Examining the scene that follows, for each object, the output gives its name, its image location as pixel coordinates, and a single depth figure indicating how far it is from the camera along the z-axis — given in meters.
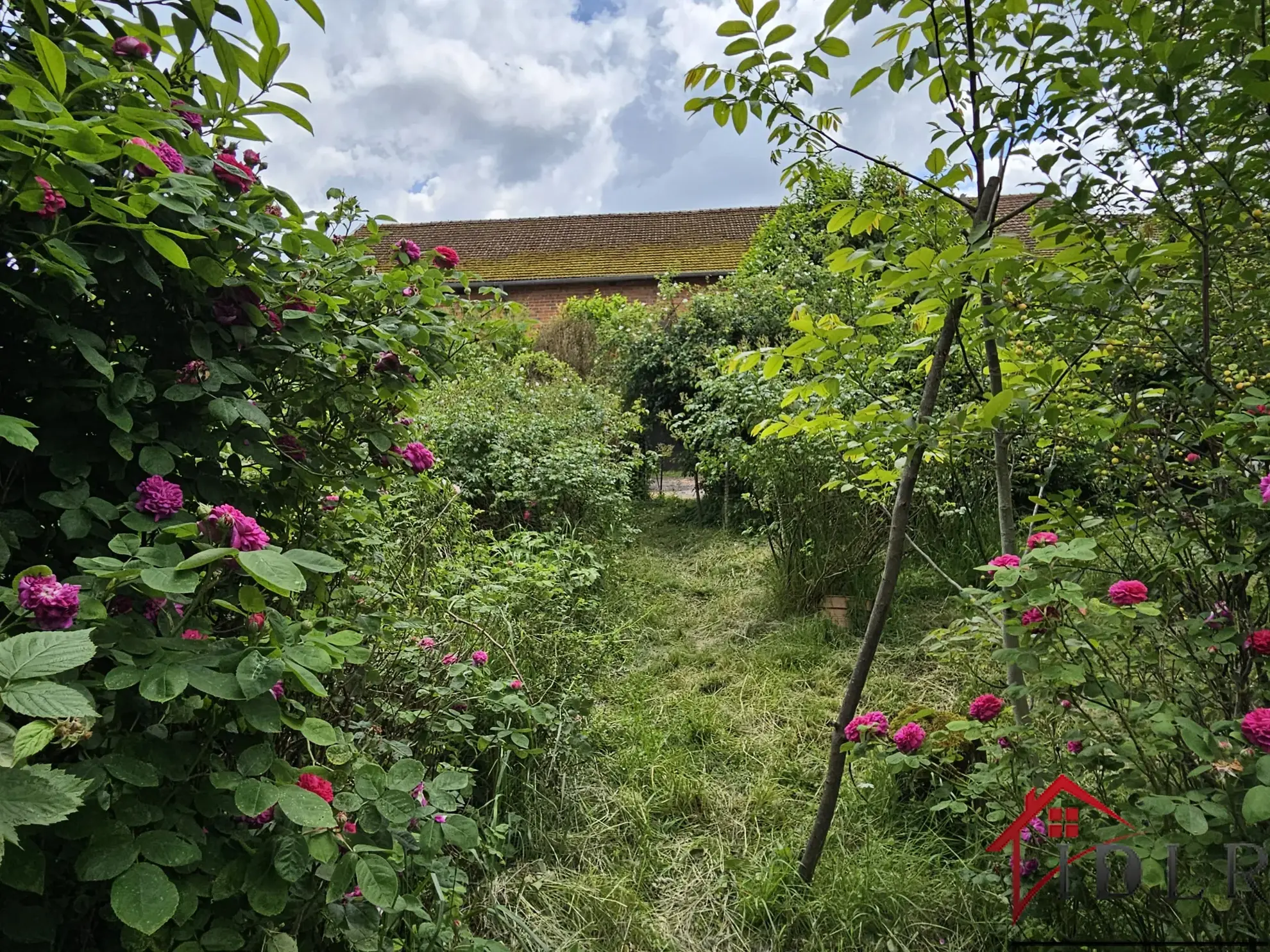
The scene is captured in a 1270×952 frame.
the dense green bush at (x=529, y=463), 4.53
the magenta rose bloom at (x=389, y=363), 1.49
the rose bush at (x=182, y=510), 0.80
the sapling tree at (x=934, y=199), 1.36
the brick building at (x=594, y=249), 15.26
